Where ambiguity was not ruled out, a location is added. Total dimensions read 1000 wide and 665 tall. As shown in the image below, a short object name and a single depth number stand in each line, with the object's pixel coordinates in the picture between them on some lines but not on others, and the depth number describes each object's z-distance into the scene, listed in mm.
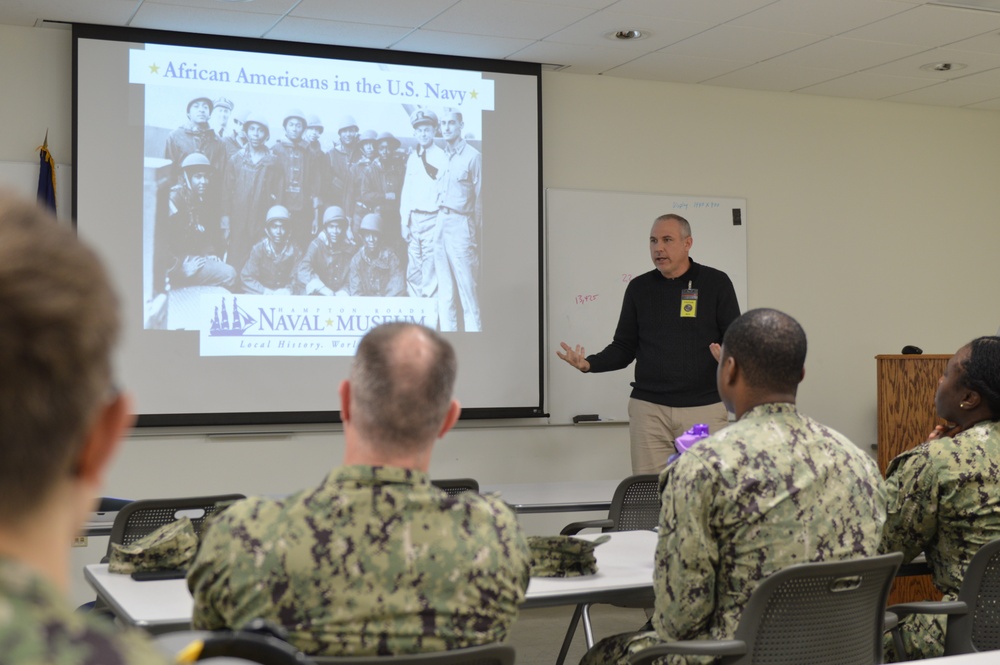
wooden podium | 5719
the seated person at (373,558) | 1663
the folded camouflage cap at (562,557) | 2529
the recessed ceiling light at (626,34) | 5496
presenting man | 5539
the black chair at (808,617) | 2086
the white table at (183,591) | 2127
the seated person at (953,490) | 2805
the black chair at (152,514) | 2996
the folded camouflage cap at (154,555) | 2547
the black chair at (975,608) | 2533
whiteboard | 6227
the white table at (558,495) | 3756
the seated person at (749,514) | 2254
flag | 5160
